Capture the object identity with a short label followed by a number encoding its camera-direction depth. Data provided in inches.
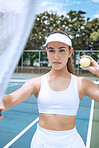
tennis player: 65.4
